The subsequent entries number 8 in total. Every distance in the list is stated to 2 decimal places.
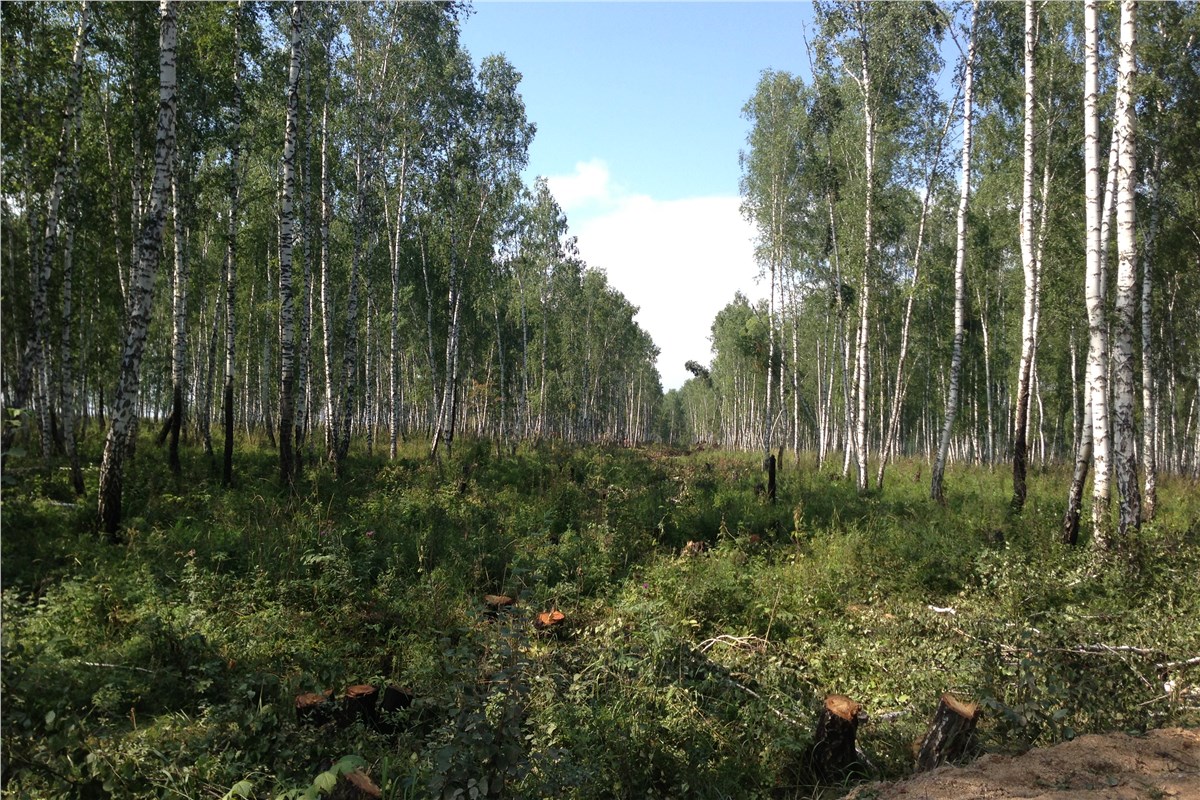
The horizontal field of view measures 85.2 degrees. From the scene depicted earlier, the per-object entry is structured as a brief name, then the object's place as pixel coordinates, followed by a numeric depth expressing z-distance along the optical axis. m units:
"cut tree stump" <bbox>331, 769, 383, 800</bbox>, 3.33
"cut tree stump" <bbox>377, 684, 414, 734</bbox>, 4.96
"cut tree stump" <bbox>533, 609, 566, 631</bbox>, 7.03
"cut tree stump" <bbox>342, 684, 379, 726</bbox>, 4.96
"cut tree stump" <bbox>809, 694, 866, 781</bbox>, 4.58
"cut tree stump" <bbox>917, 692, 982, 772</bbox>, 4.32
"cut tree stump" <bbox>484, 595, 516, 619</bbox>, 7.02
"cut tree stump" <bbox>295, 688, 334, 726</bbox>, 4.81
